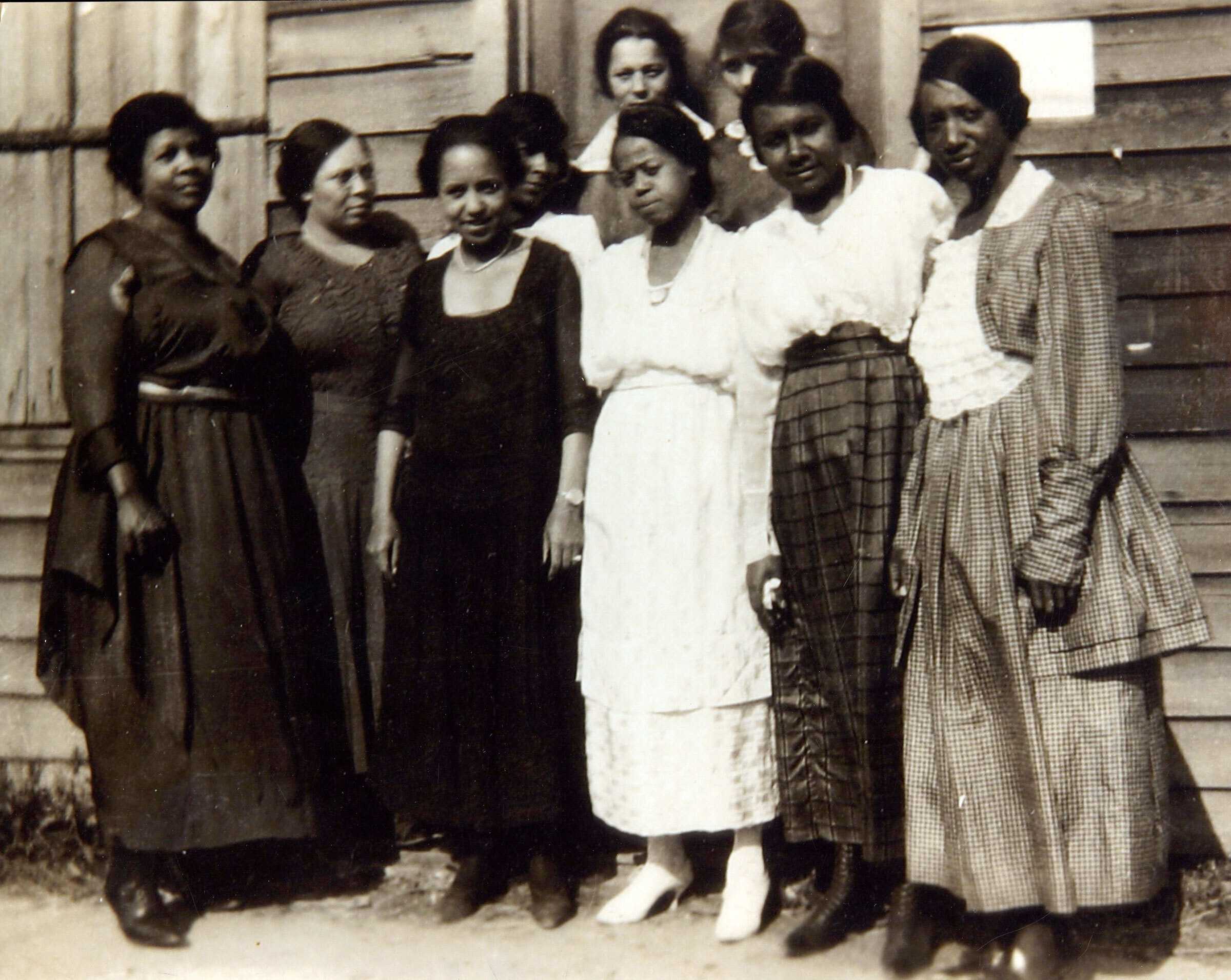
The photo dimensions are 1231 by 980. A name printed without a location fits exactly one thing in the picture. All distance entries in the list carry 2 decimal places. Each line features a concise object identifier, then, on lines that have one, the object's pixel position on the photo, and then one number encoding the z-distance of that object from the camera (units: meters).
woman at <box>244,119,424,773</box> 3.51
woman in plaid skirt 2.85
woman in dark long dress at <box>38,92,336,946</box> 3.21
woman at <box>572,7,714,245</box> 3.55
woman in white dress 3.05
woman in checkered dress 2.57
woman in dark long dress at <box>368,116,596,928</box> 3.23
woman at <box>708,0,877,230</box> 3.51
